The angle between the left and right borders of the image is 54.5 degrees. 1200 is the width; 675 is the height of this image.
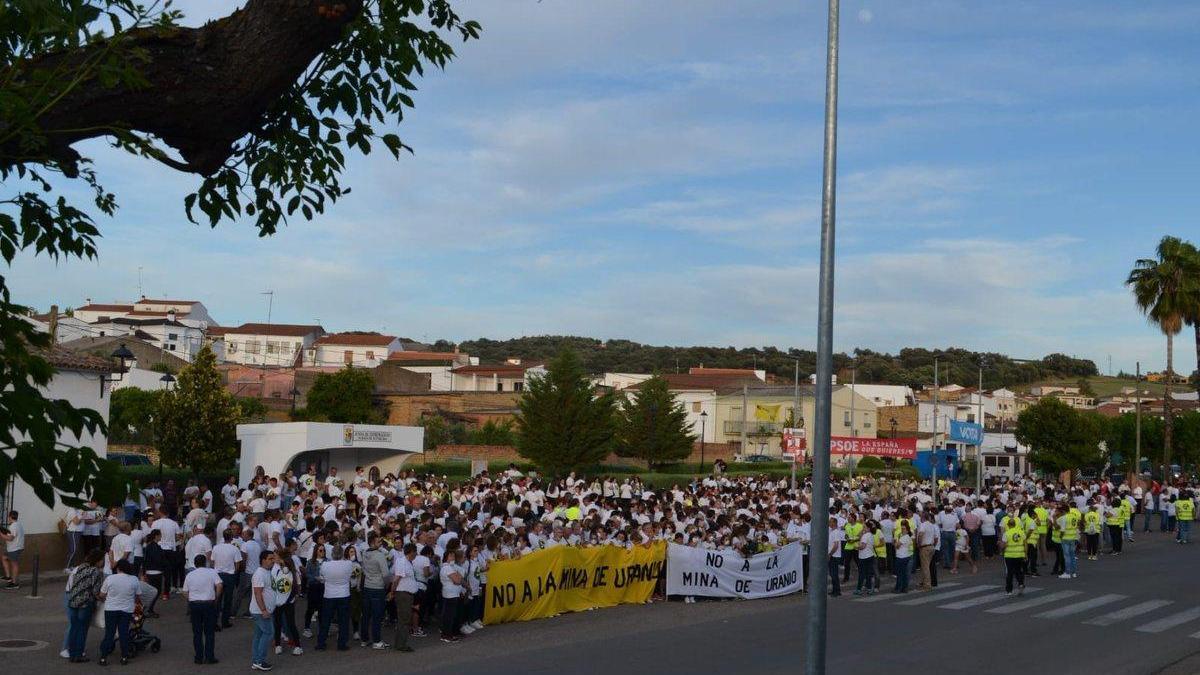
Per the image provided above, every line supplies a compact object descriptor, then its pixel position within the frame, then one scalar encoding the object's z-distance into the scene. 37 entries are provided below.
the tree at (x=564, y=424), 56.31
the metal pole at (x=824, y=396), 9.06
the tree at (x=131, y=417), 65.56
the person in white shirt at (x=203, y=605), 14.67
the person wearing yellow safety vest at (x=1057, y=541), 26.50
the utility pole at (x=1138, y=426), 60.89
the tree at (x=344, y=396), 77.94
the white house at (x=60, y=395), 23.58
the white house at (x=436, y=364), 112.75
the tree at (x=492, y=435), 72.16
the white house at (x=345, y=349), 131.88
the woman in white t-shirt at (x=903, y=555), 23.09
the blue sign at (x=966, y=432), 36.78
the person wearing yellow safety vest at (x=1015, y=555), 22.86
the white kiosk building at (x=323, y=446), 31.84
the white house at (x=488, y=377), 110.44
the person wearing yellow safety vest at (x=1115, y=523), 32.28
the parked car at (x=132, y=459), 42.34
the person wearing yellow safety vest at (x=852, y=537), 24.06
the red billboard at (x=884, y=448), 37.78
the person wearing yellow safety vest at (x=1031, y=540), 24.16
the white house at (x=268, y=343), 135.50
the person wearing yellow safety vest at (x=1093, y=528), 30.84
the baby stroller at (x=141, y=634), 15.22
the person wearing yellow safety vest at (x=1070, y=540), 26.20
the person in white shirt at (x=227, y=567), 17.12
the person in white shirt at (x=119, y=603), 14.57
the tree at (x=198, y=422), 35.34
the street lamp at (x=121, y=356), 26.13
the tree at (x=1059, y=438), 65.25
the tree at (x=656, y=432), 67.21
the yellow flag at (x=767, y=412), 88.86
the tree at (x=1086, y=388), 171.38
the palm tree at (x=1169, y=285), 55.28
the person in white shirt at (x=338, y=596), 15.98
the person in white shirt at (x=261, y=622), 14.70
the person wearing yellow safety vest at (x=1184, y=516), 35.19
